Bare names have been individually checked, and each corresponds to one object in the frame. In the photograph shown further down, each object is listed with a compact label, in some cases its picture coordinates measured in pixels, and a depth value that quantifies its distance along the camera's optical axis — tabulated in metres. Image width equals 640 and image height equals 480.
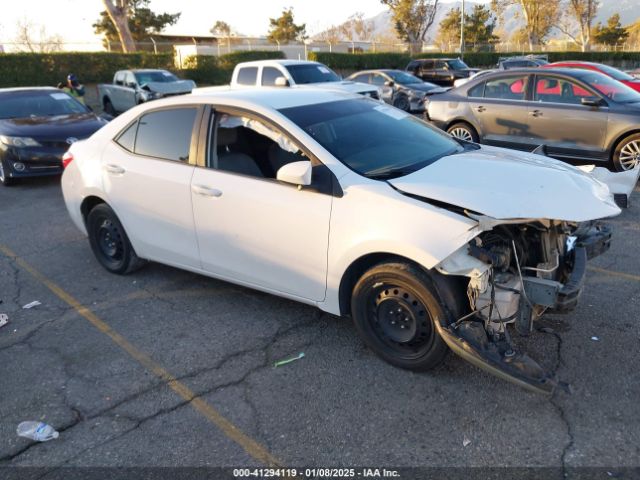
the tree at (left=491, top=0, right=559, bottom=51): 54.97
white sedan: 3.16
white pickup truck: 13.07
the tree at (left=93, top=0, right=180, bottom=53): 44.50
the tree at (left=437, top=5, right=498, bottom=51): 55.81
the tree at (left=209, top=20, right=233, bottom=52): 82.75
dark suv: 23.64
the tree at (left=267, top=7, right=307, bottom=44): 61.31
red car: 11.88
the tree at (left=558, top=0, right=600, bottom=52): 56.25
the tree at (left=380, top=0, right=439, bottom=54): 49.88
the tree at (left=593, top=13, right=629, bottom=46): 59.66
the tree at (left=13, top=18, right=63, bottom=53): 29.05
